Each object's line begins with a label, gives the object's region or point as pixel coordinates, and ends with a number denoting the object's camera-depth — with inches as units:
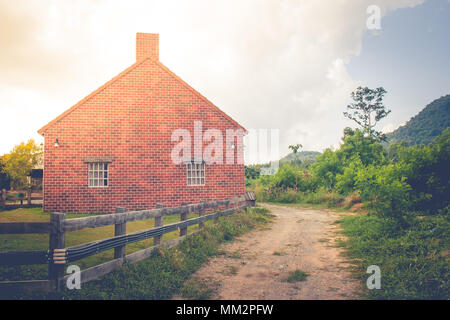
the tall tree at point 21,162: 1341.0
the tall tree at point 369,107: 2138.3
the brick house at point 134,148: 644.7
